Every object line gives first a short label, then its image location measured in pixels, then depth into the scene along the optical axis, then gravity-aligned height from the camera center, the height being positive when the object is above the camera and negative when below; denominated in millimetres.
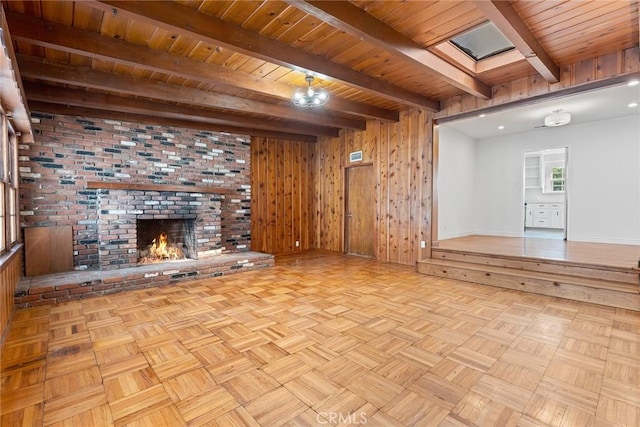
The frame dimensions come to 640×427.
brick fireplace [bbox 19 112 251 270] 3975 +361
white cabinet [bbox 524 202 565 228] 7352 -253
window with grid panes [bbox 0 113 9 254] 2717 +308
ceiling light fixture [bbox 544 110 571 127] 4578 +1328
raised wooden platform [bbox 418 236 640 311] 3139 -793
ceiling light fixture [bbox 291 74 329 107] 3512 +1299
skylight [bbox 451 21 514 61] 2799 +1673
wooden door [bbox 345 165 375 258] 5871 -99
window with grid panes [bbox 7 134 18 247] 3203 +161
